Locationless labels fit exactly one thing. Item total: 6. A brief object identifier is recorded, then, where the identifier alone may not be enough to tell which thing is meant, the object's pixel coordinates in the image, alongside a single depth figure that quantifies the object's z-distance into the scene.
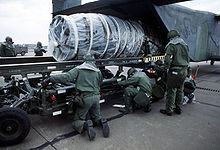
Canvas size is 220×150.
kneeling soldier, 3.03
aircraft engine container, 3.59
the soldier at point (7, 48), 6.50
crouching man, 4.00
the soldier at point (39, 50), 7.14
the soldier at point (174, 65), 3.87
